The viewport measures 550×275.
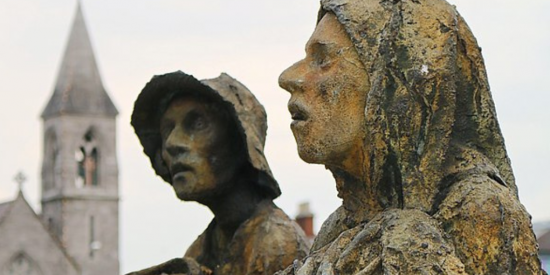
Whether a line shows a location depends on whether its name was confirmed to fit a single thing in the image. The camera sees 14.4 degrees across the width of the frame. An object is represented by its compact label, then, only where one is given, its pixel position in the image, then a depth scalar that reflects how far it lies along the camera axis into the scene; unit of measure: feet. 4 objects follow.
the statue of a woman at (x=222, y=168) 31.47
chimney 173.94
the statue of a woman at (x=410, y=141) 20.71
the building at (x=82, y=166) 288.13
